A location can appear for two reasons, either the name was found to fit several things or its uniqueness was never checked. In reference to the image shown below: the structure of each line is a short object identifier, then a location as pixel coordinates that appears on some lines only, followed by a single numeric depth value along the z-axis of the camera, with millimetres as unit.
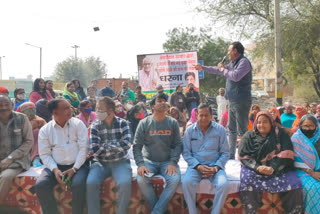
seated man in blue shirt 3666
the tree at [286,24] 14211
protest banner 10383
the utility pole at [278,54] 10016
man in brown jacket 4137
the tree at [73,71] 45312
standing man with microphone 4645
